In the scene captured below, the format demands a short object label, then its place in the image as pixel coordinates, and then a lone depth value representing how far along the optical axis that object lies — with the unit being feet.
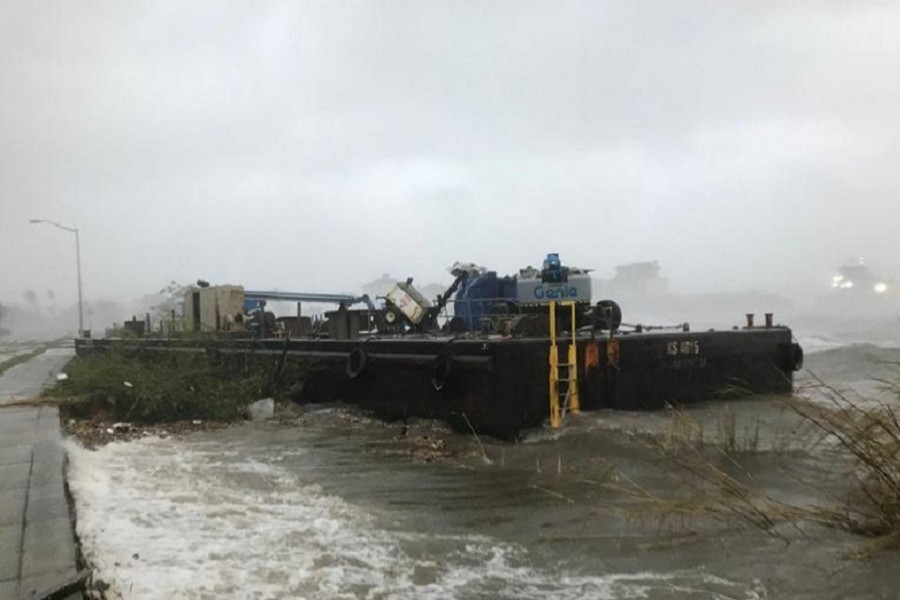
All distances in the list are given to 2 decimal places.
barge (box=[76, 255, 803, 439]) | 38.40
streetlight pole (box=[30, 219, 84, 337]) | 164.26
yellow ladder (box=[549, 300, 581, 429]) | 38.09
